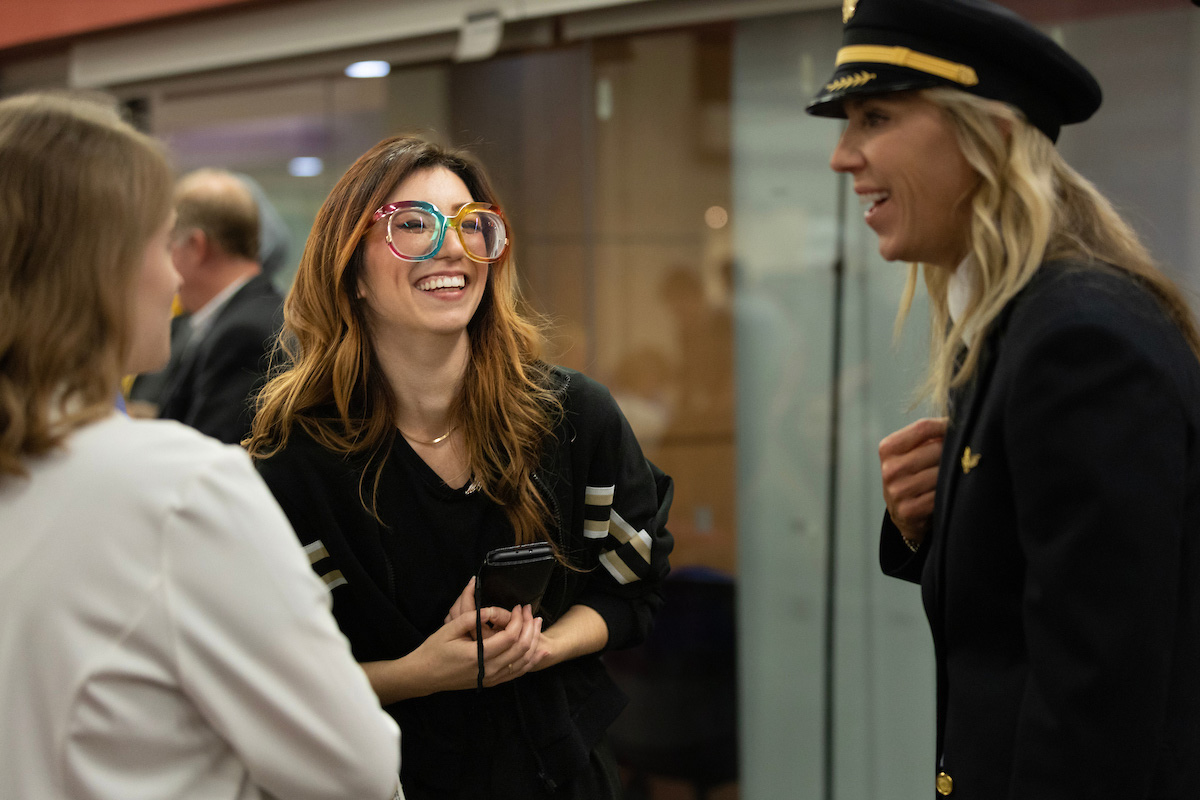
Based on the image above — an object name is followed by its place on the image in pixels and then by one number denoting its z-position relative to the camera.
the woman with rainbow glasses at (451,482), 1.75
